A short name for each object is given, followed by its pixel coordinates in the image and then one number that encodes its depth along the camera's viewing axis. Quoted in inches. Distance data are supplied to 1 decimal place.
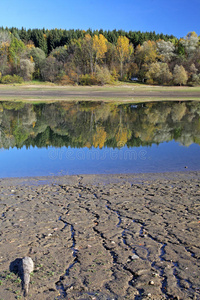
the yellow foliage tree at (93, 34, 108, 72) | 3442.4
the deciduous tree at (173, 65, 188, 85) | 2925.7
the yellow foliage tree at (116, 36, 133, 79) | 3540.8
